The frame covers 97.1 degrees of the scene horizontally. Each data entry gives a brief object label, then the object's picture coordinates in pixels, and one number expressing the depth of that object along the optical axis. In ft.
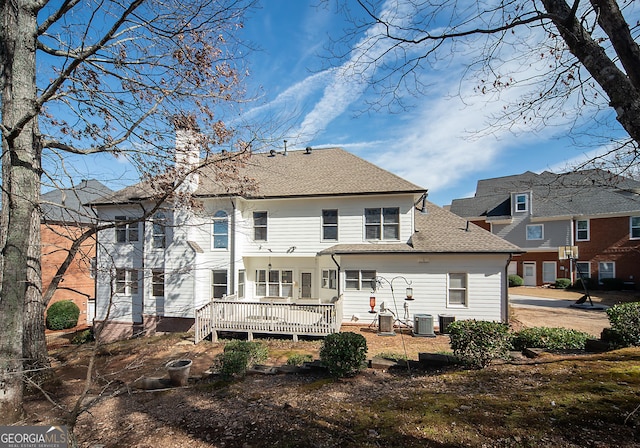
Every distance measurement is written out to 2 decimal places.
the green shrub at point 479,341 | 18.38
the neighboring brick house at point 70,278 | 54.19
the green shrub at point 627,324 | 20.01
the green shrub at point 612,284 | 67.92
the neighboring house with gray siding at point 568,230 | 69.31
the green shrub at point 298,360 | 22.59
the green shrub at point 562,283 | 74.28
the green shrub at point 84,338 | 43.21
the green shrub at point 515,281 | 80.89
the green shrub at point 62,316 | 53.62
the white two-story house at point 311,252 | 38.75
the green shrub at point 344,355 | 18.89
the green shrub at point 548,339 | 22.28
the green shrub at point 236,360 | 20.18
